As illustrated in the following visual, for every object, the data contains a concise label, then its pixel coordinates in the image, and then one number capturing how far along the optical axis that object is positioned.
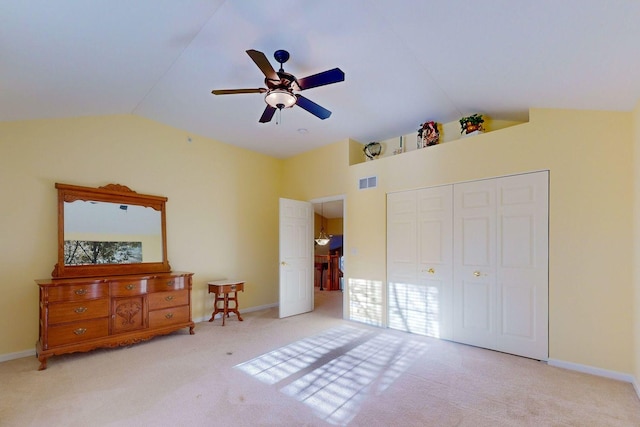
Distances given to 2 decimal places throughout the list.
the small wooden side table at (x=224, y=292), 4.64
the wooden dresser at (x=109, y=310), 3.14
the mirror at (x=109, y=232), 3.69
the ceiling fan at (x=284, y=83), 2.47
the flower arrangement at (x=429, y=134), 4.27
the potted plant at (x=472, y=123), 3.84
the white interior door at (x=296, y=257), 5.16
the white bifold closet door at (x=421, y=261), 3.96
